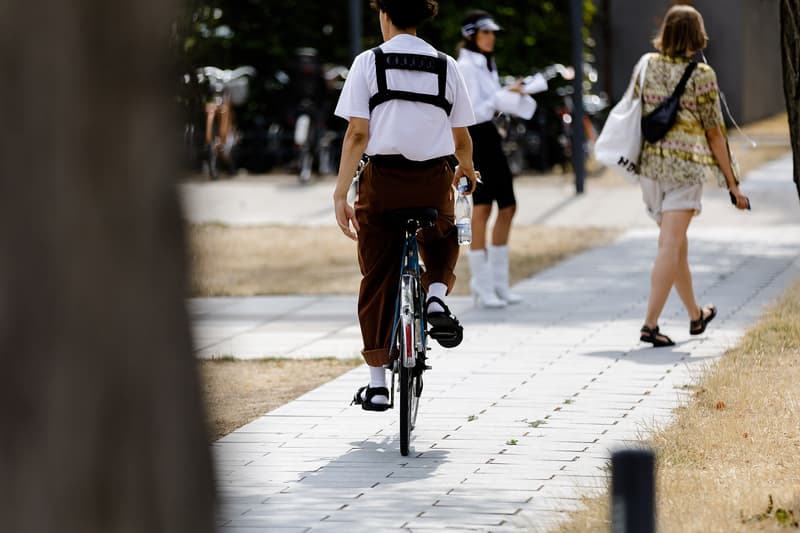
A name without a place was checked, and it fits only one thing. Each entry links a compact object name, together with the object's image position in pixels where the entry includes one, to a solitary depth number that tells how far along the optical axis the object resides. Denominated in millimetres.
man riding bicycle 12836
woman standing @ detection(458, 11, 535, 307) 20344
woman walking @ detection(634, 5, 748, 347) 17094
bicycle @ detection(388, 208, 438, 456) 12484
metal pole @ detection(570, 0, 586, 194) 38687
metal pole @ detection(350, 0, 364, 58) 38469
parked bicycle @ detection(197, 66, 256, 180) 43937
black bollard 6426
